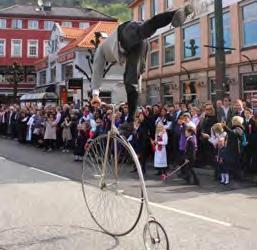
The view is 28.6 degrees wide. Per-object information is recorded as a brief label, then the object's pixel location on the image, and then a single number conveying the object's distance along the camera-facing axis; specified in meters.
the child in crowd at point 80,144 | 16.45
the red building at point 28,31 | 77.44
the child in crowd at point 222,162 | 12.12
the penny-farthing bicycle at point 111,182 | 6.18
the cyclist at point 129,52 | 5.18
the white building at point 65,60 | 49.53
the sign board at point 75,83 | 22.95
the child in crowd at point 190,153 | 12.34
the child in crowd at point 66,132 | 19.62
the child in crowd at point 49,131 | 20.36
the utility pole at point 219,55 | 14.80
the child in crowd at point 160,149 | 13.23
